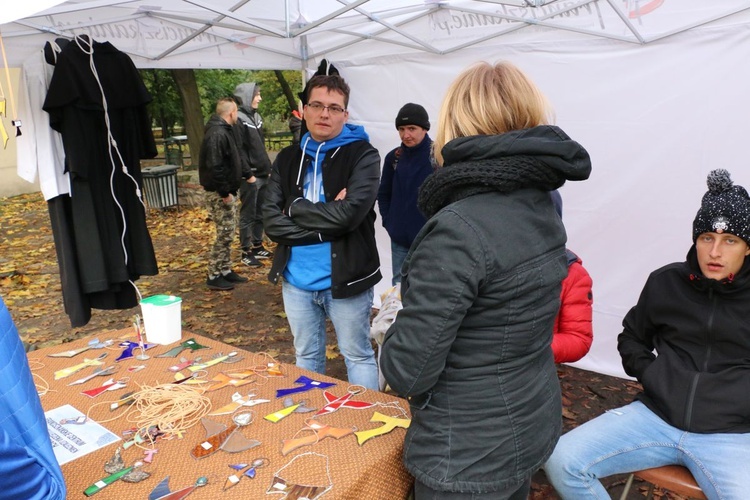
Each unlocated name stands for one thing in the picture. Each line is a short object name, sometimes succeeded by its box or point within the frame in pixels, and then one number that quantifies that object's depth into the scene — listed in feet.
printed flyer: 4.86
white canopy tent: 9.88
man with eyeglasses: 7.82
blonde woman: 3.88
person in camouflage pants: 17.04
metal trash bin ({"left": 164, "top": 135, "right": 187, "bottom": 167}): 40.45
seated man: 6.44
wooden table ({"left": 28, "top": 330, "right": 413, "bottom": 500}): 4.37
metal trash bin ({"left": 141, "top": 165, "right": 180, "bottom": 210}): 30.66
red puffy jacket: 7.35
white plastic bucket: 7.15
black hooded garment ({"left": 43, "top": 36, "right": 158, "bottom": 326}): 9.27
